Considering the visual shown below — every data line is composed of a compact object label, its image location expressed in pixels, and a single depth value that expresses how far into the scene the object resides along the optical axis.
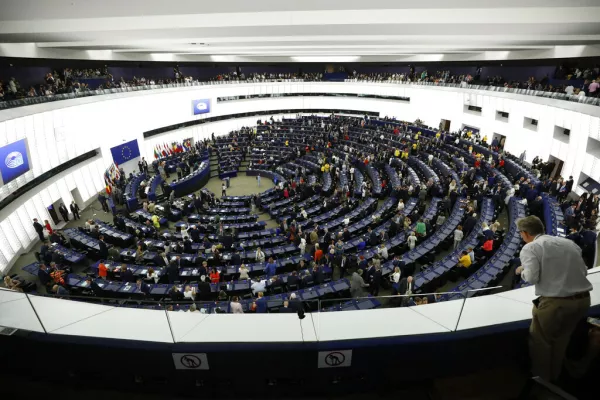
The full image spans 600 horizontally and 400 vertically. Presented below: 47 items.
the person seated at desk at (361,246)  11.45
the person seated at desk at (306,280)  9.28
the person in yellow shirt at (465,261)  9.33
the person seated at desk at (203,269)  9.66
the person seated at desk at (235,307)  6.91
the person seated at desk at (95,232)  12.82
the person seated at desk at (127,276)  9.80
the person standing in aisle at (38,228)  13.73
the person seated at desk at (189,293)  8.55
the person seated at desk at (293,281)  8.93
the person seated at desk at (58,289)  8.65
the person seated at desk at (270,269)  9.84
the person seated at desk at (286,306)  6.51
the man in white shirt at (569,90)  16.05
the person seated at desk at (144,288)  8.89
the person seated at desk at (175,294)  8.60
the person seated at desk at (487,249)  9.68
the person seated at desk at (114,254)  11.24
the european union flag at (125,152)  21.00
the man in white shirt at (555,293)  2.45
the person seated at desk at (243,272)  9.62
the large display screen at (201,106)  27.72
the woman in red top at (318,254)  10.49
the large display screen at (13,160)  12.61
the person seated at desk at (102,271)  10.31
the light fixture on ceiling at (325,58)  29.28
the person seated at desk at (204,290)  8.67
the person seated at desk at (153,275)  9.81
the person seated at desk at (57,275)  9.65
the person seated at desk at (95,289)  9.34
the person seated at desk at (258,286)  8.76
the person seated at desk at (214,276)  9.59
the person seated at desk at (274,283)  8.88
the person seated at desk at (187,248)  11.88
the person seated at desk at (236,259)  10.60
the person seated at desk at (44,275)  9.80
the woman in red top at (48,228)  13.94
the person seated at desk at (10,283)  9.18
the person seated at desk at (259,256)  10.77
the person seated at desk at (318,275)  9.30
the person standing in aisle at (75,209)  16.23
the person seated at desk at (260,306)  7.27
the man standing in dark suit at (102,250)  11.89
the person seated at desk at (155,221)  14.46
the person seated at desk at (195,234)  12.76
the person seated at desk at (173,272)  9.67
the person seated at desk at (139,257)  11.19
